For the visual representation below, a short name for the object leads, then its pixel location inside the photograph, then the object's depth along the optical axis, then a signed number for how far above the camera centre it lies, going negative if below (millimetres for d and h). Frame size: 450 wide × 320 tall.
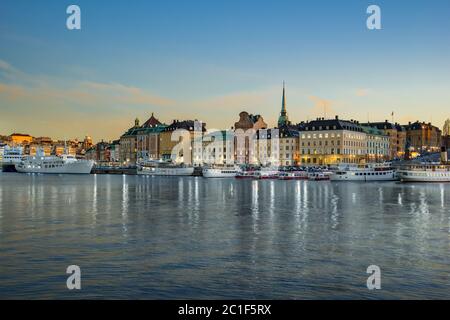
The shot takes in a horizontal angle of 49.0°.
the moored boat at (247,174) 122575 -2307
